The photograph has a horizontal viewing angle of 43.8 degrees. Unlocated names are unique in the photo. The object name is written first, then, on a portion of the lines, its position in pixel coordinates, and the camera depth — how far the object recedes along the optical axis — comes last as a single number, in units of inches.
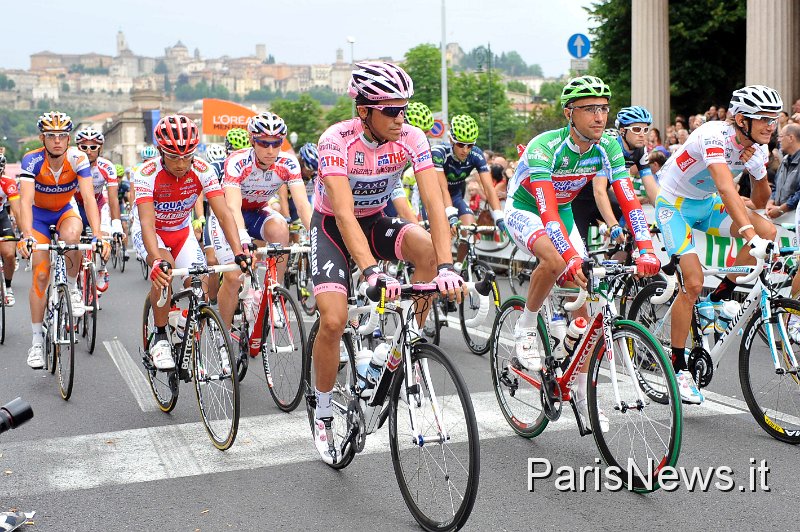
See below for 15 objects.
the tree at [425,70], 3265.3
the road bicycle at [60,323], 320.2
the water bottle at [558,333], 240.7
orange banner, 1443.2
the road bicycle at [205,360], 246.4
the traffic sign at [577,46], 679.1
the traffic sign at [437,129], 1059.9
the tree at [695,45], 1095.6
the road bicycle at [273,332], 293.4
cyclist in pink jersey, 207.0
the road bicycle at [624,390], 198.4
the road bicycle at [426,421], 177.2
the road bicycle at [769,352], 239.0
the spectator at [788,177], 419.5
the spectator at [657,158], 588.4
